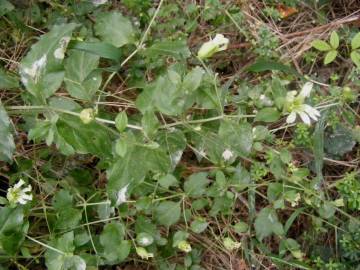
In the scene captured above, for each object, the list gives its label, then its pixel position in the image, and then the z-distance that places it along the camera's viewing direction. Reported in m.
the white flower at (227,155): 0.40
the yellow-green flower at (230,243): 0.39
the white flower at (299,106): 0.30
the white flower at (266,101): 0.34
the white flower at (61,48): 0.30
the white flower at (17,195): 0.34
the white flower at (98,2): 0.47
